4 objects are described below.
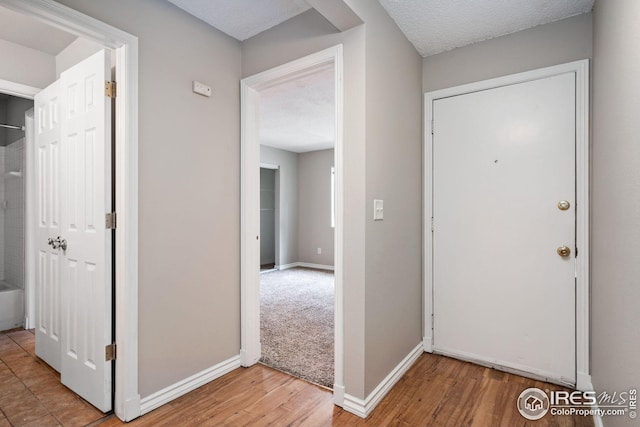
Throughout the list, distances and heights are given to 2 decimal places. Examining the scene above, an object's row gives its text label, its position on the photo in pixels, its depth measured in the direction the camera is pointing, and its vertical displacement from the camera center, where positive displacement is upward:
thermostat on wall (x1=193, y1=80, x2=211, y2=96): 2.11 +0.85
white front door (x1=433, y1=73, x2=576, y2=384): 2.15 -0.11
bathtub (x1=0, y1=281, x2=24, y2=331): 3.14 -1.00
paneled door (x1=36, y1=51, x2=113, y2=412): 1.80 -0.11
